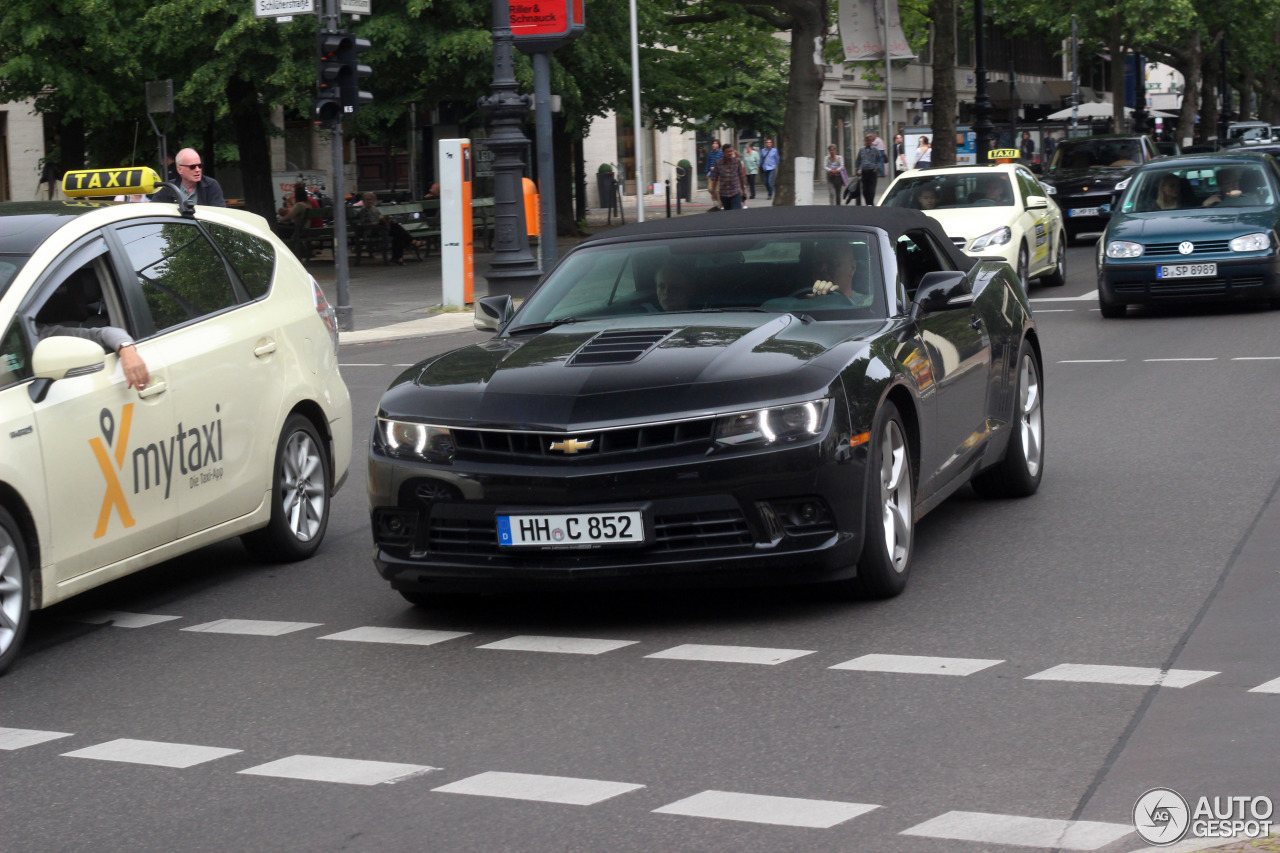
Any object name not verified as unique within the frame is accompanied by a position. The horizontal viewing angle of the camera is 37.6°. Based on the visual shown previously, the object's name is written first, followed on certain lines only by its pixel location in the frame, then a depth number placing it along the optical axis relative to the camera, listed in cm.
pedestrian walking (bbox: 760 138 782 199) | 5544
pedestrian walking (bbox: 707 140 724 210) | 4112
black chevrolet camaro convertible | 626
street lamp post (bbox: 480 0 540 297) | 2212
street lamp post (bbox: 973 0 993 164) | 3934
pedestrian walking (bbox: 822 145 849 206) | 5028
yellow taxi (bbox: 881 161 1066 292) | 2105
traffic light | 2058
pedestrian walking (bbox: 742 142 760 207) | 6050
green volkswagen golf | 1861
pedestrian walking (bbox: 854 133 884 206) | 4216
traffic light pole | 2105
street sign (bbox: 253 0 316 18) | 1994
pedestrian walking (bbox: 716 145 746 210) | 3972
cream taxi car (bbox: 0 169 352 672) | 650
